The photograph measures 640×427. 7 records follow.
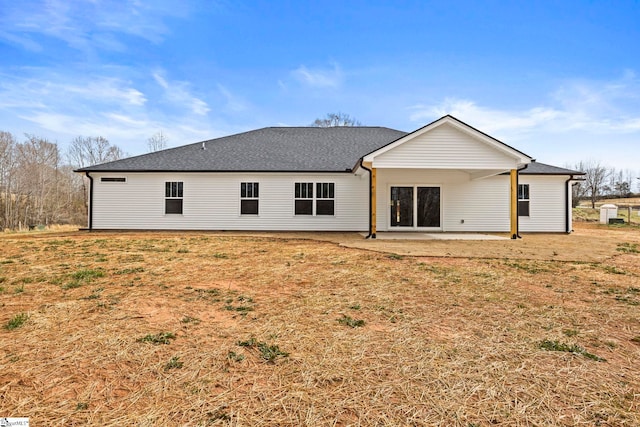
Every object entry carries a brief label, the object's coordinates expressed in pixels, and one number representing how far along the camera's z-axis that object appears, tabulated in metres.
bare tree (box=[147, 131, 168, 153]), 35.66
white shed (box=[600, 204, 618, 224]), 22.75
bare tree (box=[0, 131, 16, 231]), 28.41
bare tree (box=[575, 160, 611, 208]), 48.84
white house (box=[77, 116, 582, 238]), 14.92
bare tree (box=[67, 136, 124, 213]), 35.16
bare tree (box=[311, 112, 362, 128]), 34.50
